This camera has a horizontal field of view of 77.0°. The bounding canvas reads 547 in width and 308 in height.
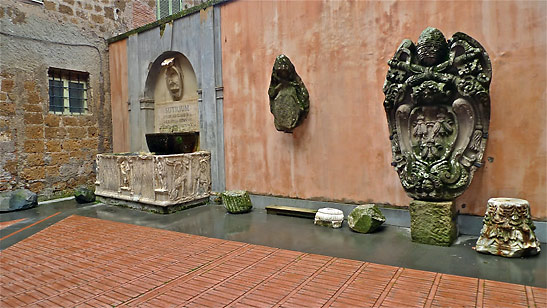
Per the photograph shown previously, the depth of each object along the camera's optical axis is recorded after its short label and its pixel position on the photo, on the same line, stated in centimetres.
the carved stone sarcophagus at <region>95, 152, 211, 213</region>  589
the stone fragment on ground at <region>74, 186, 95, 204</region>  721
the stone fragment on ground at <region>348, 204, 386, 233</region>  436
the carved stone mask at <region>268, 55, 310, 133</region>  536
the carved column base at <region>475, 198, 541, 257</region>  335
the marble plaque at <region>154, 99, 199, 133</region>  750
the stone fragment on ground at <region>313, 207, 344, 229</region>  473
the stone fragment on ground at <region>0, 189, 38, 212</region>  636
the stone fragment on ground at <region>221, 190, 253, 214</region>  581
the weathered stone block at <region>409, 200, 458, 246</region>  377
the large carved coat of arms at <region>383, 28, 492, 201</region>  372
